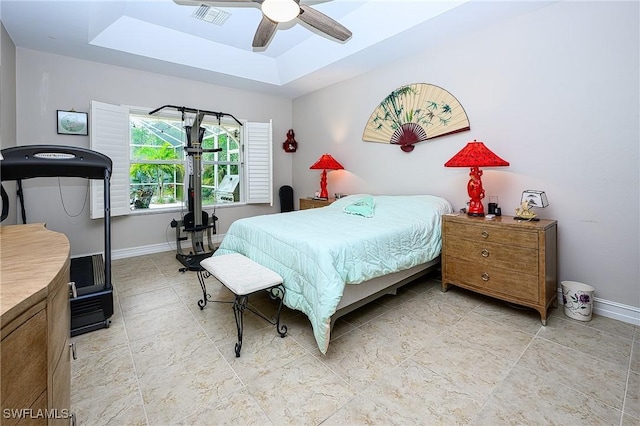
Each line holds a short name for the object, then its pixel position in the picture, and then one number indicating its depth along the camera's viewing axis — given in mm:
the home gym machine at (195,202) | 3867
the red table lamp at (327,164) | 4496
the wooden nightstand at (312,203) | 4438
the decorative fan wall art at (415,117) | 3264
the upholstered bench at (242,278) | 1892
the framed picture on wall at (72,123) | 3596
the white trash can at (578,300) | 2273
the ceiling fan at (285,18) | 2055
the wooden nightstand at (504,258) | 2248
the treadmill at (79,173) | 1925
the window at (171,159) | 3879
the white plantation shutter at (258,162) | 5066
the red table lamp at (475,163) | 2619
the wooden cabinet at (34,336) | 543
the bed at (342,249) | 1926
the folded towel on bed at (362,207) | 3051
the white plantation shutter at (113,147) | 3703
